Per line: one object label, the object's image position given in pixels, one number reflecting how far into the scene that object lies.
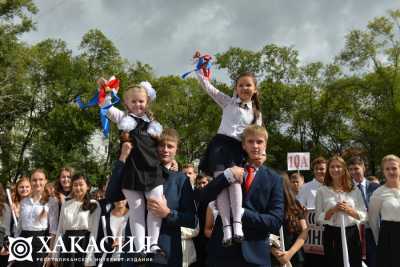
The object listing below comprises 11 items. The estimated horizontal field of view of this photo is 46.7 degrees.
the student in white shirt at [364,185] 6.41
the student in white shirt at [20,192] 7.75
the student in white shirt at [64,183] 7.16
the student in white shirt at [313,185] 7.55
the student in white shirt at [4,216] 7.26
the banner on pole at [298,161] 12.52
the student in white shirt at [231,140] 3.69
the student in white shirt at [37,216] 6.66
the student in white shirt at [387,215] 5.61
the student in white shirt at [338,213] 5.75
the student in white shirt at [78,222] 6.25
